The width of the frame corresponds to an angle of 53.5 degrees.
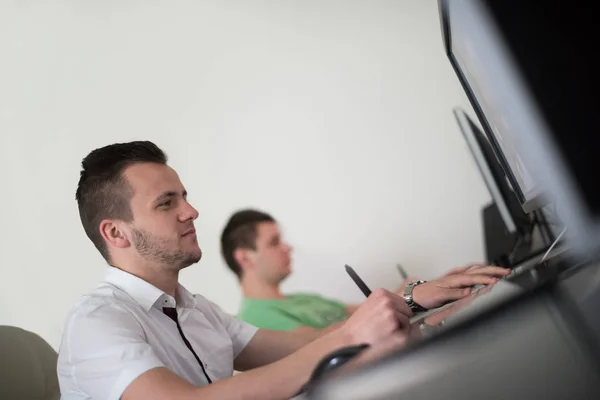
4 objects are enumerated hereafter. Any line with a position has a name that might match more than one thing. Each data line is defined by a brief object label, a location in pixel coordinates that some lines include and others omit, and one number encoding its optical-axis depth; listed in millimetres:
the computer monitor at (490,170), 1524
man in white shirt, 736
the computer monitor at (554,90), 426
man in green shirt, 1935
